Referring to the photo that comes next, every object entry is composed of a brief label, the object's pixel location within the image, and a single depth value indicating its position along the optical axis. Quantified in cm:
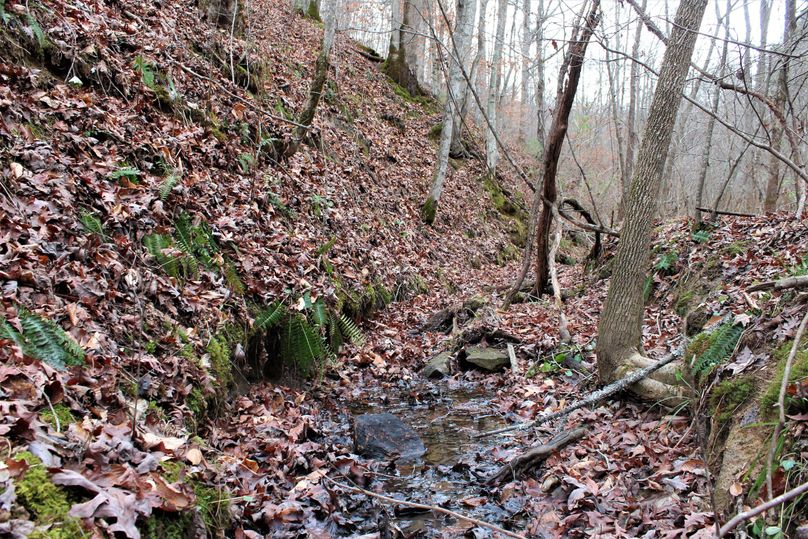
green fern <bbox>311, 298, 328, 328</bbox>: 672
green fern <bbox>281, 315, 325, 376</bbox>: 626
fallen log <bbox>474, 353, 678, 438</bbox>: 499
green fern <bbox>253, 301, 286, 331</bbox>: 593
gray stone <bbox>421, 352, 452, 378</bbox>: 757
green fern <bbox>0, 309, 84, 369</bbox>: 319
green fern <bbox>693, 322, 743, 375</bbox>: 428
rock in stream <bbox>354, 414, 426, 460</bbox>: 517
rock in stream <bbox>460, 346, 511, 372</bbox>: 754
